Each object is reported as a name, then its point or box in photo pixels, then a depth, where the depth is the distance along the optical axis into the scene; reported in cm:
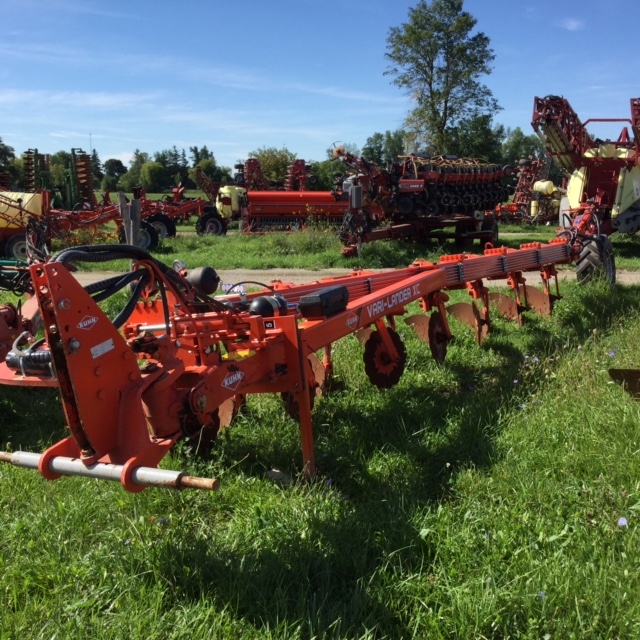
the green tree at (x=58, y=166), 4831
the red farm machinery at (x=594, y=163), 1055
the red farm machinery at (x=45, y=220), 1418
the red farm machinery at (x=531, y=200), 2431
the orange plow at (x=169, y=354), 240
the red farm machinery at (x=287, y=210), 1928
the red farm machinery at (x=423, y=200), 1336
